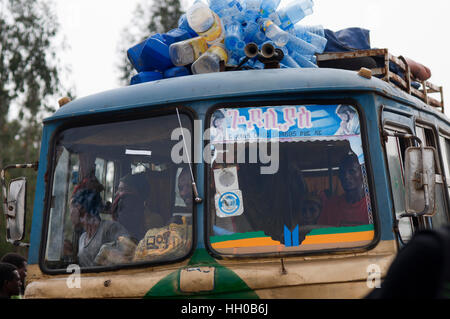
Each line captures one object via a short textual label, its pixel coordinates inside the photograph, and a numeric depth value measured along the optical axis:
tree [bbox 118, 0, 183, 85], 24.89
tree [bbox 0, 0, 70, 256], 22.02
